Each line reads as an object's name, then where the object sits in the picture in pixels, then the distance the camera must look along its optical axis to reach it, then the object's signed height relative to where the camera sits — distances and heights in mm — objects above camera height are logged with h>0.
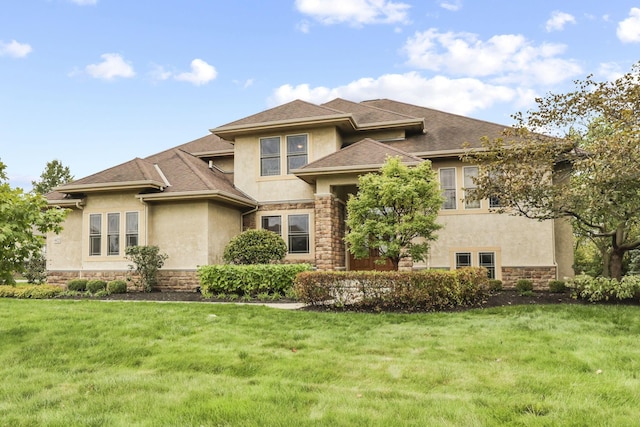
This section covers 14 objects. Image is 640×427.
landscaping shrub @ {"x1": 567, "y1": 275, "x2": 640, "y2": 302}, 9625 -1098
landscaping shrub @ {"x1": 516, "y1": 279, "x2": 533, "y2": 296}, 13266 -1409
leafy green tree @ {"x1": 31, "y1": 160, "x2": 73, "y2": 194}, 37500 +5730
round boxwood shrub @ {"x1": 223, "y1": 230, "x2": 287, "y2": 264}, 13539 -240
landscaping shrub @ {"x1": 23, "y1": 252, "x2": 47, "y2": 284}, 16859 -1123
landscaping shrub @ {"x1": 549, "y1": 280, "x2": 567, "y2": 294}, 13086 -1420
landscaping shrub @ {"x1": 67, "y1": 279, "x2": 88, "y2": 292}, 14938 -1436
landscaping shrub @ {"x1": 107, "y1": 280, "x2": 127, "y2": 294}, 14156 -1427
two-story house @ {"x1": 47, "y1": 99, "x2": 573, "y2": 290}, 14359 +1315
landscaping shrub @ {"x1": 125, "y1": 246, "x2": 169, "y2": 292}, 14227 -643
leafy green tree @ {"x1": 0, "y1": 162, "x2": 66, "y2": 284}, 6445 +294
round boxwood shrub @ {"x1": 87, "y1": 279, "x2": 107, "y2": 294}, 14406 -1415
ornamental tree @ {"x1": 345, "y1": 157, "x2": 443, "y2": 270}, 10625 +732
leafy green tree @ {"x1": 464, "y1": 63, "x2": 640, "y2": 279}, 9000 +1670
